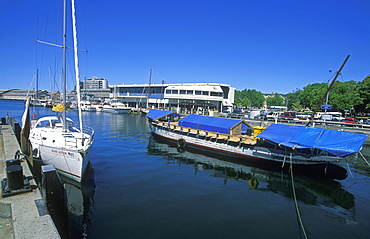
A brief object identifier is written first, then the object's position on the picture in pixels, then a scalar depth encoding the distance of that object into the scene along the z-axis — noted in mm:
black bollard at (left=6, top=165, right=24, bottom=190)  8531
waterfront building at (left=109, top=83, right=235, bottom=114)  84750
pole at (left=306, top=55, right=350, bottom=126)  21094
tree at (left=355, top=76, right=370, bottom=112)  54412
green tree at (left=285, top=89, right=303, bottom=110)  102625
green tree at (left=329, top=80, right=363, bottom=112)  56228
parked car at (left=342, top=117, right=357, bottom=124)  48138
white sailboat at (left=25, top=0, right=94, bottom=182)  13469
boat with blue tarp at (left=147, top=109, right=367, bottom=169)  17094
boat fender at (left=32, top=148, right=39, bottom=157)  14500
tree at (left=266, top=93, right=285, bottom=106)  170500
